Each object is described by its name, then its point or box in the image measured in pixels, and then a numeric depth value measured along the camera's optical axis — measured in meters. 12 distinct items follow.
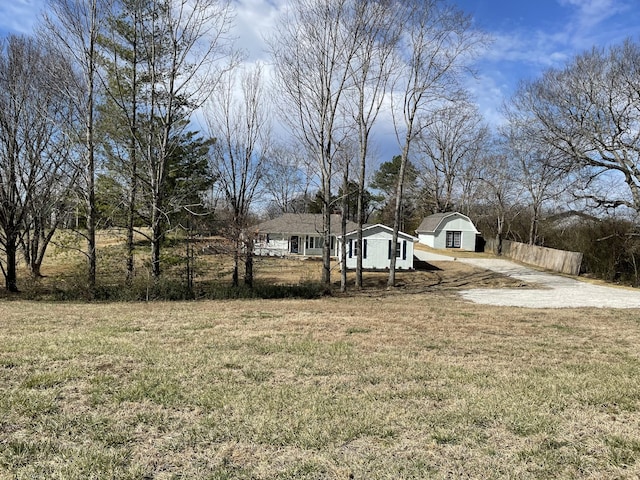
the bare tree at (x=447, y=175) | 44.31
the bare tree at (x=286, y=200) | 43.39
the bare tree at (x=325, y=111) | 16.11
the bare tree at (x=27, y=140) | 14.34
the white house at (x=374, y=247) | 27.06
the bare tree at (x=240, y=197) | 17.91
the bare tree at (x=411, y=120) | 17.30
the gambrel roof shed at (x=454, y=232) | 40.69
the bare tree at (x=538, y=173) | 20.52
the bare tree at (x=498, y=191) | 37.12
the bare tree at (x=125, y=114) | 14.27
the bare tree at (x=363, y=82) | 15.76
